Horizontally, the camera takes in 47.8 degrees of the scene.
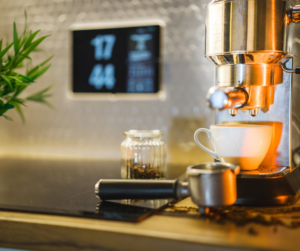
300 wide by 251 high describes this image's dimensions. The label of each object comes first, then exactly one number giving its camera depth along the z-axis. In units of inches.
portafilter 21.9
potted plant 34.7
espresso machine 25.3
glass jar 34.7
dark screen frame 48.6
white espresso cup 26.8
